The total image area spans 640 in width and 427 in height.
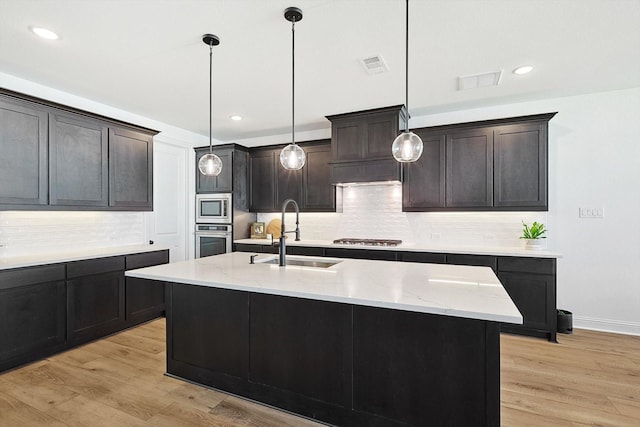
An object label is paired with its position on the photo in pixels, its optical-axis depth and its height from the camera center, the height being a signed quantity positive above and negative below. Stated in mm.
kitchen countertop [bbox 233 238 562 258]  3346 -451
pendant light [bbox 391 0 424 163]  2100 +427
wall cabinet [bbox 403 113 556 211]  3596 +520
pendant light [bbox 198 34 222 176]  2760 +403
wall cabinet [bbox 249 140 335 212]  4727 +459
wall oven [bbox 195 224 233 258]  4949 -459
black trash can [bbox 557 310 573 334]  3502 -1237
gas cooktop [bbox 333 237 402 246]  4145 -420
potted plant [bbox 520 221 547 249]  3545 -286
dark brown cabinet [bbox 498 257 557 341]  3312 -835
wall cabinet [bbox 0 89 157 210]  2848 +535
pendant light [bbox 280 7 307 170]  2562 +433
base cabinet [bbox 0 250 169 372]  2672 -934
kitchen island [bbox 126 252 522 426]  1601 -773
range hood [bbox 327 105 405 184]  3971 +859
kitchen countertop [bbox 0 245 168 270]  2754 -465
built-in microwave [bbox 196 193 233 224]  4965 +35
